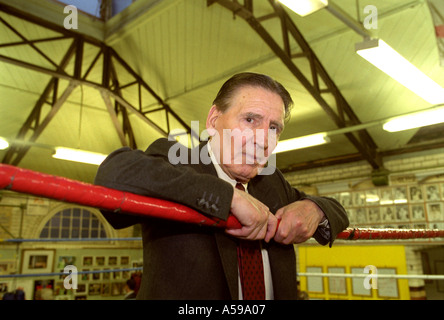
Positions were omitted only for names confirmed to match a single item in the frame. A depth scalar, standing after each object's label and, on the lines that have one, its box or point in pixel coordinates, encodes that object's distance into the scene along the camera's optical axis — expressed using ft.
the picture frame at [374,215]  25.12
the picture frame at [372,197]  25.38
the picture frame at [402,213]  23.85
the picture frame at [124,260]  35.55
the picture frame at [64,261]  31.78
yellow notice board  23.61
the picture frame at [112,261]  34.83
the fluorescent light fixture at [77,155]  19.38
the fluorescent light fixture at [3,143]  17.20
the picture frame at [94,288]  32.48
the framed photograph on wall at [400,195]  24.22
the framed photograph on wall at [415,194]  23.49
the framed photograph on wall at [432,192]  22.77
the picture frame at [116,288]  33.35
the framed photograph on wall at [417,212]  23.12
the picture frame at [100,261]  34.04
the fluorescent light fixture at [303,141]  18.84
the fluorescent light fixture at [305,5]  9.88
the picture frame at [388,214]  24.42
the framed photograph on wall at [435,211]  22.29
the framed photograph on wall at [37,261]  29.66
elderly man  2.53
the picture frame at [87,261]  33.27
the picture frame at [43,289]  27.09
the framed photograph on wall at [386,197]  24.76
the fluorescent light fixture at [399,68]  11.29
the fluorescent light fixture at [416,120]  15.44
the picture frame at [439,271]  31.99
